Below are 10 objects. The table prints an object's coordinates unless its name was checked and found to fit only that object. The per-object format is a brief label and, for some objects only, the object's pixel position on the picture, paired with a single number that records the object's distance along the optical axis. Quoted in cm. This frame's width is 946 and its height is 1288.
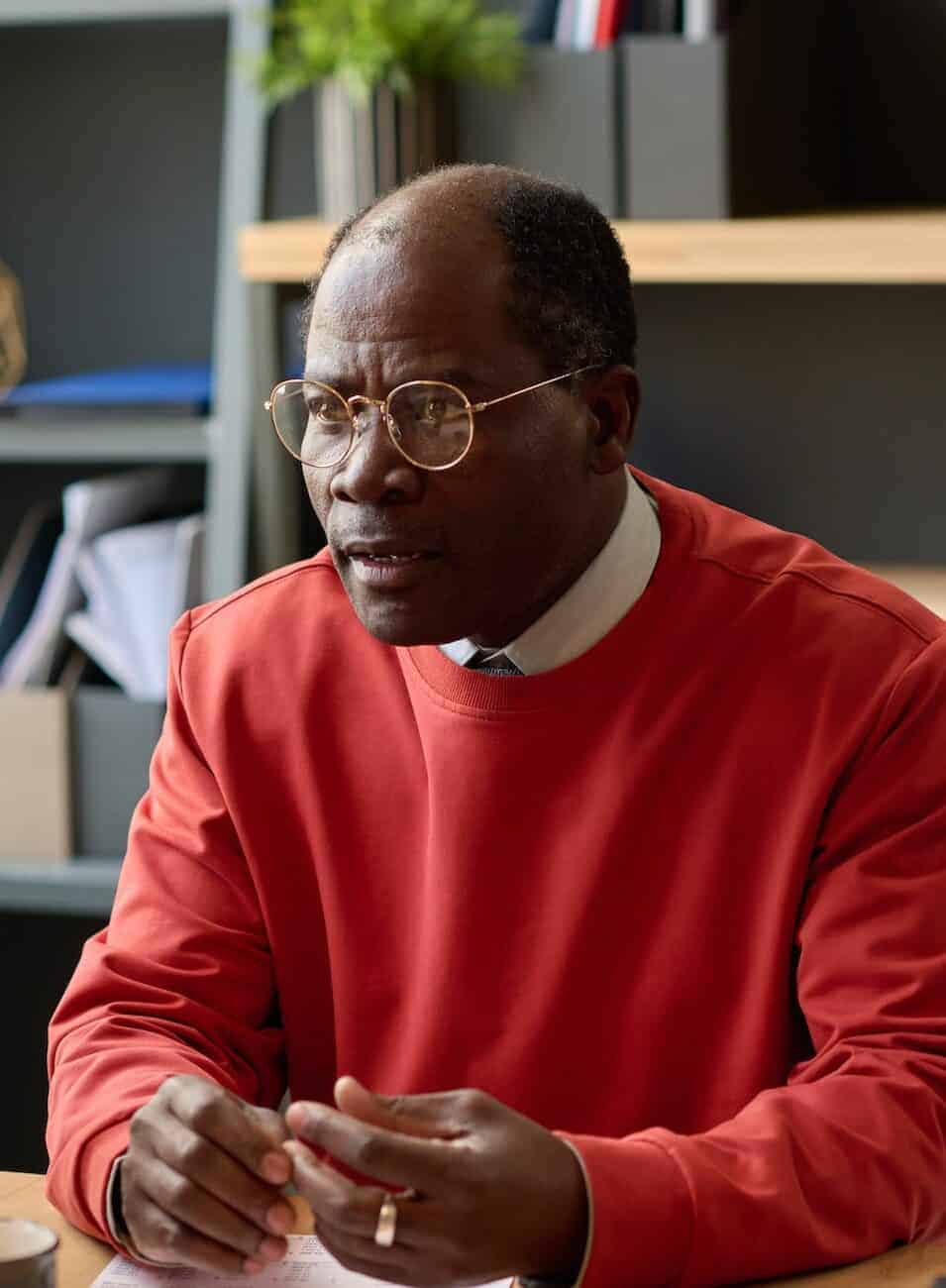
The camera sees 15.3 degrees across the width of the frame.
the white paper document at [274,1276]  200
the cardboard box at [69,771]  426
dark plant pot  384
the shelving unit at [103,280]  412
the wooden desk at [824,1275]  198
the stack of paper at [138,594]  420
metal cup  180
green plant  376
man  226
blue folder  420
